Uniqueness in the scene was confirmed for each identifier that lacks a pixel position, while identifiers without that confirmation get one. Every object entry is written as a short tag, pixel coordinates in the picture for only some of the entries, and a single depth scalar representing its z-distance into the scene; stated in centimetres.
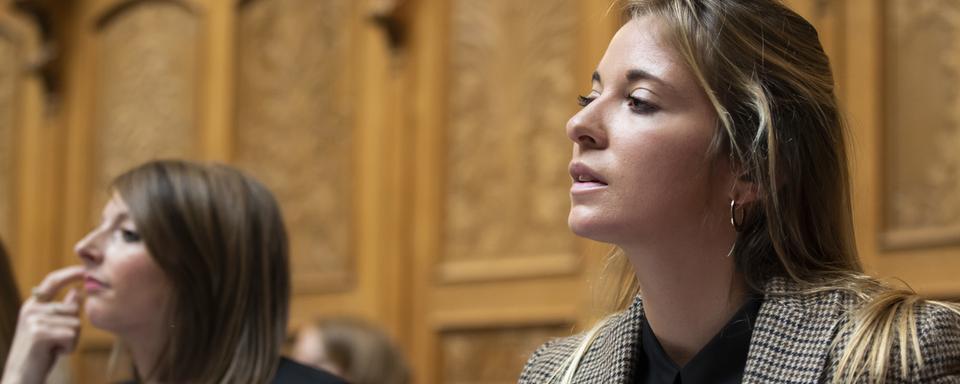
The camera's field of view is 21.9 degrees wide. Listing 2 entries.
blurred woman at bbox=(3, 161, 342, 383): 485
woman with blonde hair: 321
